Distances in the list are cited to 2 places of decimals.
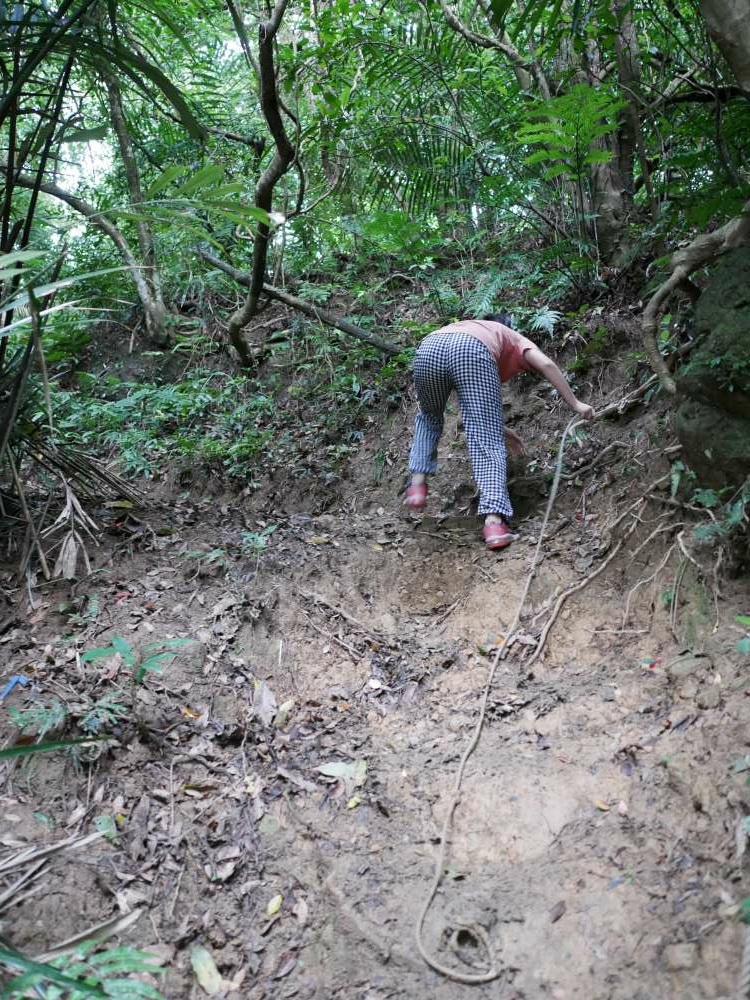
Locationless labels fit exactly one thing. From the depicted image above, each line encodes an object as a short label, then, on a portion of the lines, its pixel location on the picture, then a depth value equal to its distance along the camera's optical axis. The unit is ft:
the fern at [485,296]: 16.65
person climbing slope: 13.24
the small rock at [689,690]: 8.72
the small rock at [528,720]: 9.62
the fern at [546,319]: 15.53
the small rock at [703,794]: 7.23
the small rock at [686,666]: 8.95
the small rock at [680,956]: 5.89
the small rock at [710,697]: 8.37
